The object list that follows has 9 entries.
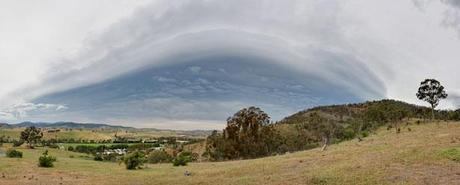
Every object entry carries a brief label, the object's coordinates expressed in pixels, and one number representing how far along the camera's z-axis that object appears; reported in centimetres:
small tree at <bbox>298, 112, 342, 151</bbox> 9771
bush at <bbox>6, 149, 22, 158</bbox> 6189
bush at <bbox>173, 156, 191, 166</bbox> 5322
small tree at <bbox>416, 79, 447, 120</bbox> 9025
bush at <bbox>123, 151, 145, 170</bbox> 4709
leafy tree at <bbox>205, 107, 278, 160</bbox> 8394
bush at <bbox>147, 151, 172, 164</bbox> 7719
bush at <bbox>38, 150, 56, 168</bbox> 4706
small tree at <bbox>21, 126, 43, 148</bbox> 11183
